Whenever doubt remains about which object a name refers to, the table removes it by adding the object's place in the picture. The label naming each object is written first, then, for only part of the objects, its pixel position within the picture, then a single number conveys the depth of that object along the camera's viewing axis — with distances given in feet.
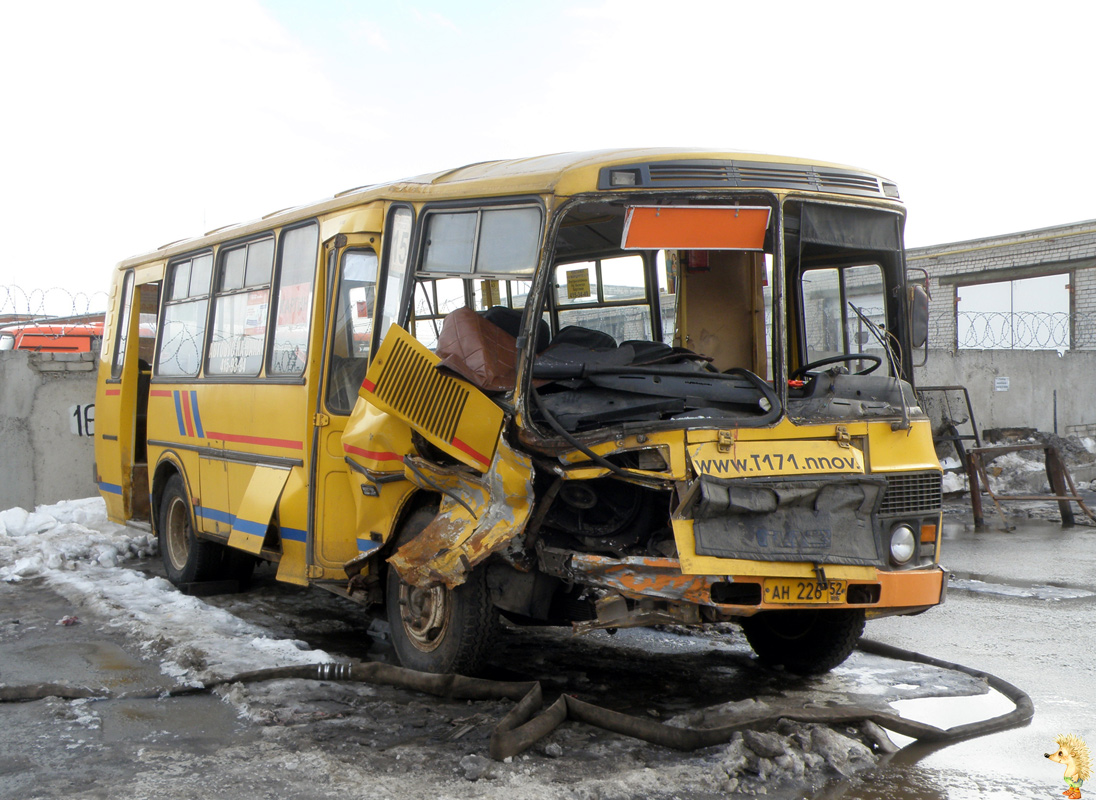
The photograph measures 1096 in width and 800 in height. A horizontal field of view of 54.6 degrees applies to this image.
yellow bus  14.90
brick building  58.59
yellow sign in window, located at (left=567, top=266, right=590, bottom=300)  20.66
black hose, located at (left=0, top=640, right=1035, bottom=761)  13.99
